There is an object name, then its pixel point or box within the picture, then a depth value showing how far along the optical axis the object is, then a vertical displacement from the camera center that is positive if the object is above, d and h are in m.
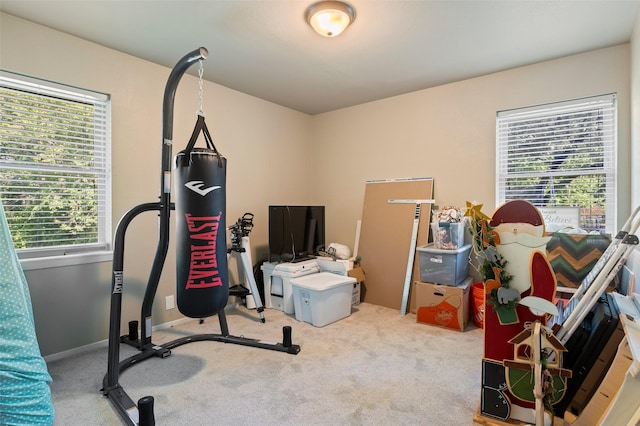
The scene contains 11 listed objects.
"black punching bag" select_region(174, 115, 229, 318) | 2.07 -0.14
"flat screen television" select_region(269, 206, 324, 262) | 3.80 -0.28
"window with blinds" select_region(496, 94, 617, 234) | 2.87 +0.53
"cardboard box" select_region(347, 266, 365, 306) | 3.80 -0.89
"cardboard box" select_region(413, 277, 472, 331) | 3.12 -0.94
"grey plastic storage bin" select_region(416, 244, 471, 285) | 3.19 -0.55
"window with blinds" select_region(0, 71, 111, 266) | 2.43 +0.35
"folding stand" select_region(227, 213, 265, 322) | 3.42 -0.48
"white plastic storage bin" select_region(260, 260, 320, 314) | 3.62 -0.82
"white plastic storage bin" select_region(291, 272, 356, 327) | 3.20 -0.91
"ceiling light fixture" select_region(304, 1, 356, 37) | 2.14 +1.35
